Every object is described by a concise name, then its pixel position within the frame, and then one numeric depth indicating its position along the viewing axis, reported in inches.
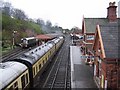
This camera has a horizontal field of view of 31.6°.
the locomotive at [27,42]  1970.1
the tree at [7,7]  3960.6
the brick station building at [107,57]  540.1
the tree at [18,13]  4411.9
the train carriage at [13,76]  419.8
